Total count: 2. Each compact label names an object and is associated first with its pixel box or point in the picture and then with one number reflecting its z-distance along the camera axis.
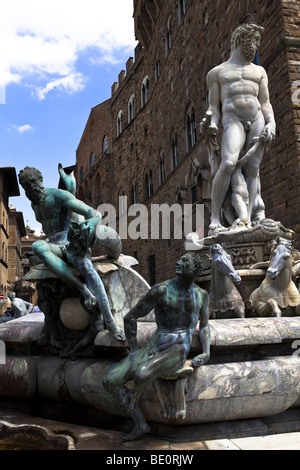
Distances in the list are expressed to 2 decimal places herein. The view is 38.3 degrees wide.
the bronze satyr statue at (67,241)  2.89
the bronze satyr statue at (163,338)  2.28
